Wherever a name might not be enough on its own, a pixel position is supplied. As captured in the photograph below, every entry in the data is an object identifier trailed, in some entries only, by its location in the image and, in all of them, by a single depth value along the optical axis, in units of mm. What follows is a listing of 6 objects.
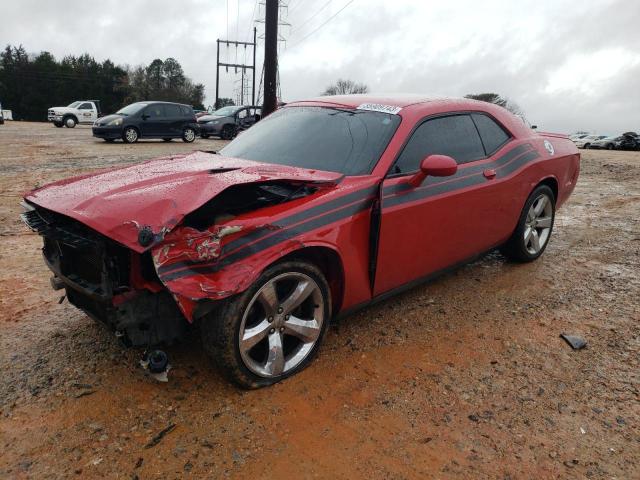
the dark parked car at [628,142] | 32406
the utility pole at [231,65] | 46094
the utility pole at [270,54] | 12203
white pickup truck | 27000
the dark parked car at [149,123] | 16406
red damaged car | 2275
